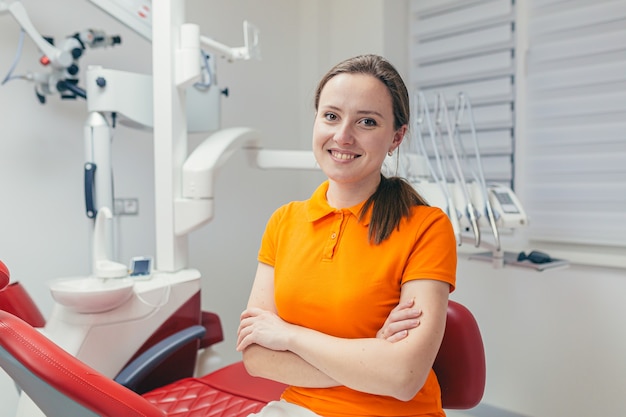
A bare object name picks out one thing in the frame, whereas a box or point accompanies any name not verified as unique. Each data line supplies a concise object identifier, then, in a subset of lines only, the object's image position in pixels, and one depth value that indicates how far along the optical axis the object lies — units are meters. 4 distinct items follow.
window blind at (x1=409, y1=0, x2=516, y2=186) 2.89
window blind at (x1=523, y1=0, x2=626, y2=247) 2.49
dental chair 1.00
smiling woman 1.07
